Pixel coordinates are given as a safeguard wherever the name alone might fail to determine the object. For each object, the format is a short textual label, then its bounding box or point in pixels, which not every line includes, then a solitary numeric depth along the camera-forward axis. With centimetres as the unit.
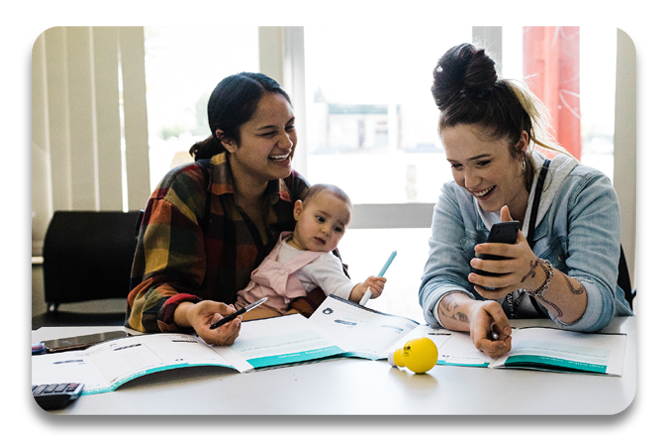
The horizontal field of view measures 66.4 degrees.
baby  129
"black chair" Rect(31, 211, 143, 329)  195
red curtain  225
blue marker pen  119
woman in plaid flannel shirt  115
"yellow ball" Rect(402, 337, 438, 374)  76
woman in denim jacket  93
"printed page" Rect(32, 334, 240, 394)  72
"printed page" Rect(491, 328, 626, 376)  77
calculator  64
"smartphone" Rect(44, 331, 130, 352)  88
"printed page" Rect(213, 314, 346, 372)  82
